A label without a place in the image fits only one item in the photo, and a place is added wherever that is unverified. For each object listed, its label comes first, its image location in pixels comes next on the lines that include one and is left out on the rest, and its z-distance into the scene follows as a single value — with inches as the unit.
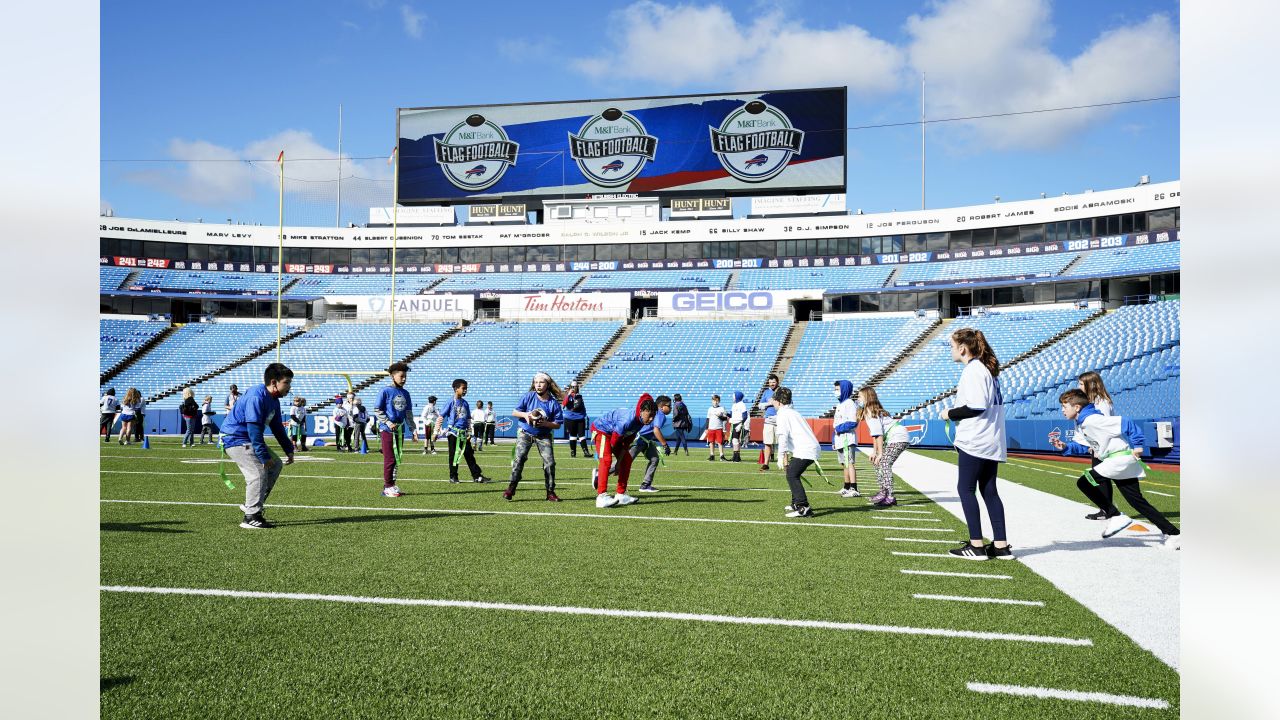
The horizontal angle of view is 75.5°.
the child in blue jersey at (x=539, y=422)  429.7
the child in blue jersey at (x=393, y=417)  448.5
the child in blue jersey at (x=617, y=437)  409.1
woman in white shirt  262.2
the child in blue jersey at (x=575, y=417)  731.4
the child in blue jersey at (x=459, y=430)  515.8
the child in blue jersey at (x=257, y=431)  324.8
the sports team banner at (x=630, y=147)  1540.4
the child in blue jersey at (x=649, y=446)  464.8
